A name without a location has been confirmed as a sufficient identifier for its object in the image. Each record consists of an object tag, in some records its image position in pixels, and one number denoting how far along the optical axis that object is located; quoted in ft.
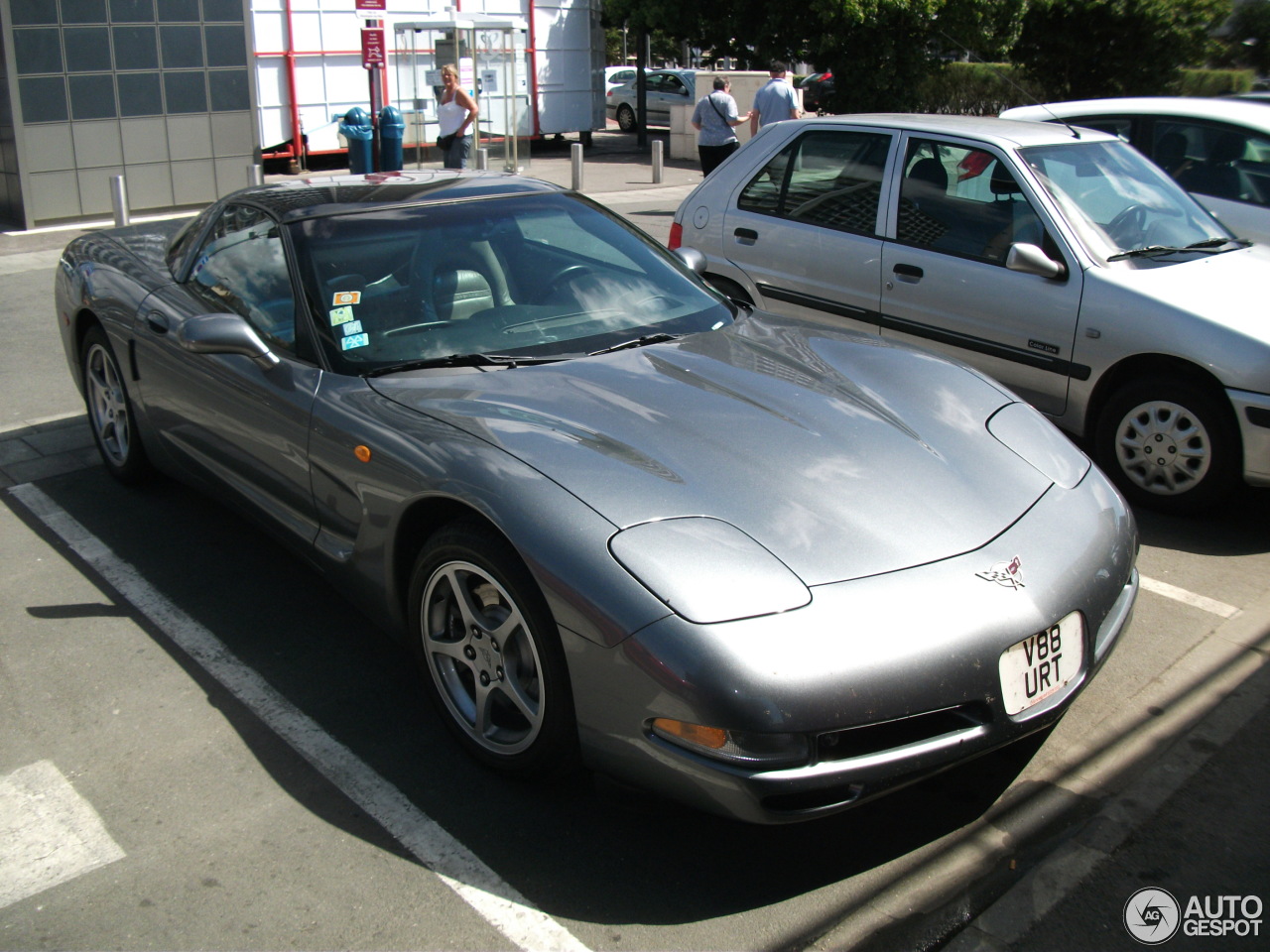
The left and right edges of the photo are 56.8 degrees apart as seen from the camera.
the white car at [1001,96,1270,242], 23.16
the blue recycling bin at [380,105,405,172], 53.06
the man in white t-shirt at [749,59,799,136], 44.42
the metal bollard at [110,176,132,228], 41.29
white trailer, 59.98
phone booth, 58.95
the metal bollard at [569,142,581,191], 53.31
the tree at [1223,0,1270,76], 114.01
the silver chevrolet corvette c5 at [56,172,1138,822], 8.67
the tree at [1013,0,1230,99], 67.15
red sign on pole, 48.75
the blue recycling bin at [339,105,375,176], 53.83
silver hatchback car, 16.37
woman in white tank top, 44.52
